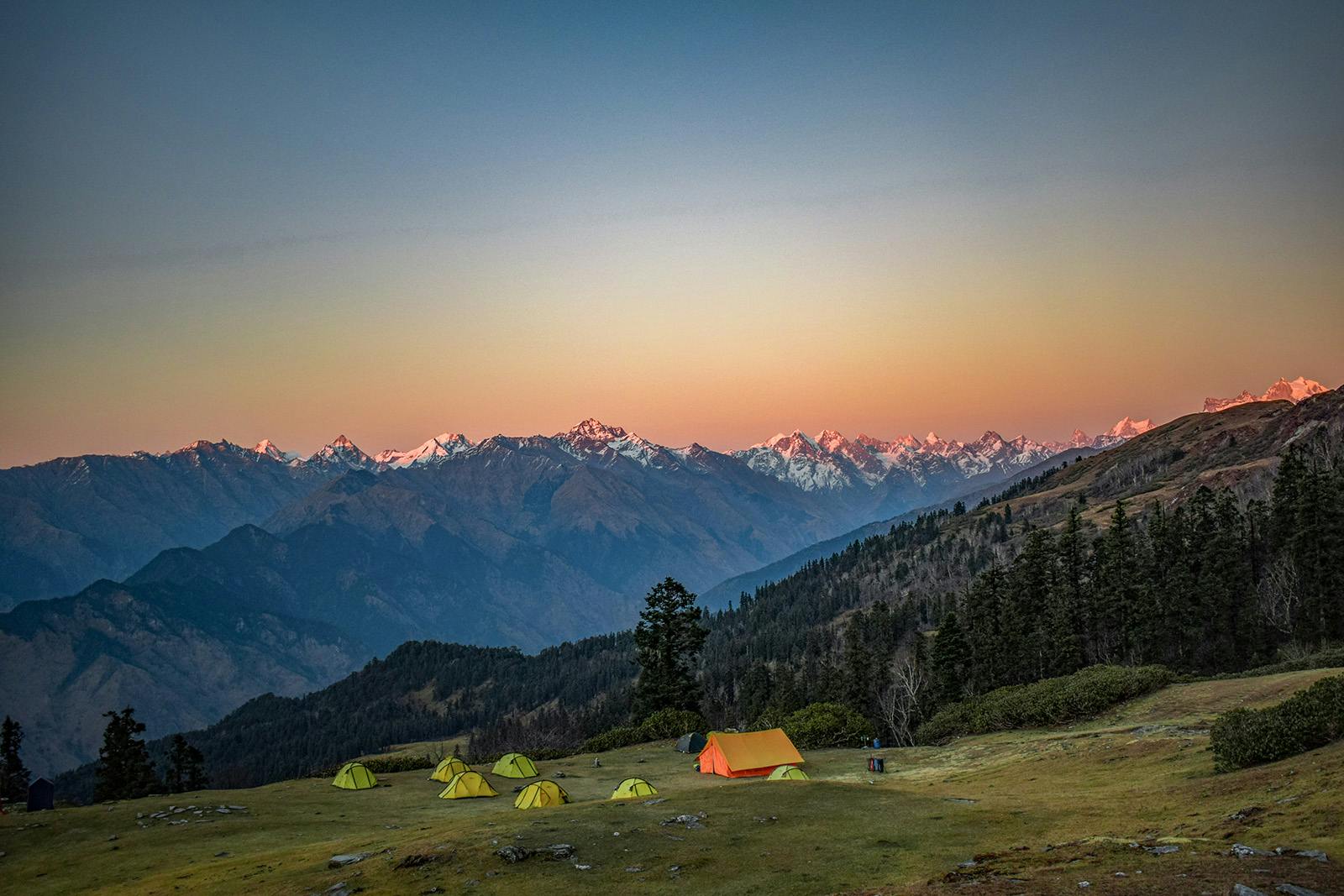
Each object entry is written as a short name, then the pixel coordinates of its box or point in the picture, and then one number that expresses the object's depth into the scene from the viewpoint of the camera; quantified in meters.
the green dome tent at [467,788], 59.66
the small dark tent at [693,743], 78.25
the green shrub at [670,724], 88.44
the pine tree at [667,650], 101.19
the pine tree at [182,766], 110.75
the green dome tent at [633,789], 52.50
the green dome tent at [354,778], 64.31
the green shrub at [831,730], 81.69
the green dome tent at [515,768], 66.94
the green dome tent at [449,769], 65.25
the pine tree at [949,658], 97.88
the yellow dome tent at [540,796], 50.94
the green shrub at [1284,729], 31.62
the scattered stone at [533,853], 31.92
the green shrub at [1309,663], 59.28
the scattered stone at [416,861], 32.22
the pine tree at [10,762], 107.03
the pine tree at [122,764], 101.56
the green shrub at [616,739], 88.44
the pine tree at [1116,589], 96.25
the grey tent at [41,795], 61.97
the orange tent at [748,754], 64.12
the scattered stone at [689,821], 37.22
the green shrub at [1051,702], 64.19
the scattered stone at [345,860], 34.41
